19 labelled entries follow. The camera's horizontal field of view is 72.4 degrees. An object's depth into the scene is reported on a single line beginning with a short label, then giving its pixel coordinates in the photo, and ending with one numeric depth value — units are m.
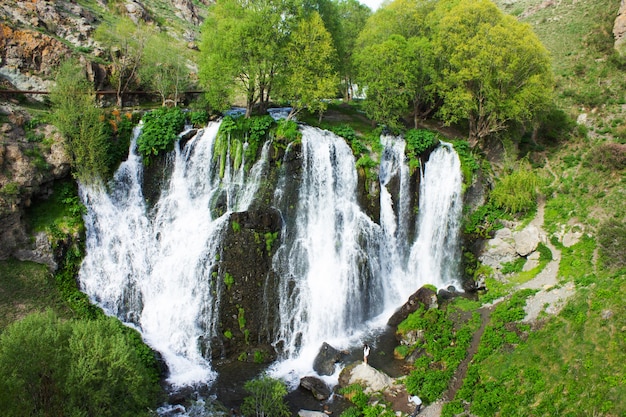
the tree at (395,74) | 30.03
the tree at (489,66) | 29.50
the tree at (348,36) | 34.06
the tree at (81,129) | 23.89
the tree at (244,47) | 26.70
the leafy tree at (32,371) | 12.67
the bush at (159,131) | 25.77
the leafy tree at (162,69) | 30.98
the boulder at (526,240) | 25.92
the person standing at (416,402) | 17.75
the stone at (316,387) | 19.30
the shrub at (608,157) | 28.22
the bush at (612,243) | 21.47
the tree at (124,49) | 31.09
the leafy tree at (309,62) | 27.88
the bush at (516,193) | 28.14
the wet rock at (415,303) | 23.84
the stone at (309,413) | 18.05
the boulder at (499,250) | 26.34
